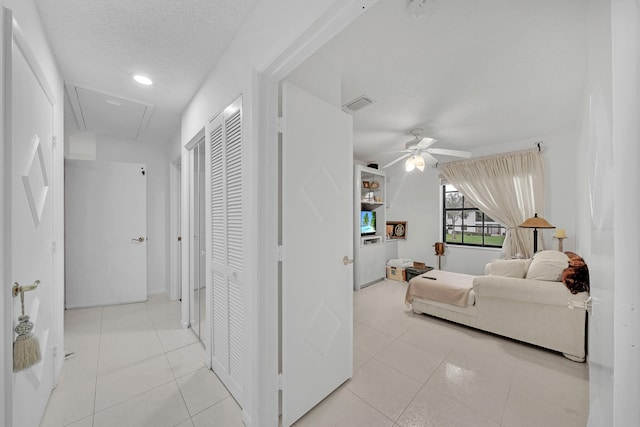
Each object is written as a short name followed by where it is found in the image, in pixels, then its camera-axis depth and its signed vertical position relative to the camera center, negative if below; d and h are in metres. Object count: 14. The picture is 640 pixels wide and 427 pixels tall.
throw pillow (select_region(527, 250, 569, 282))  2.27 -0.55
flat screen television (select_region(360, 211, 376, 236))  4.44 -0.20
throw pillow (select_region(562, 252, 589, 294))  2.03 -0.58
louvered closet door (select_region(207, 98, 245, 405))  1.63 -0.27
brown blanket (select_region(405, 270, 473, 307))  2.70 -0.92
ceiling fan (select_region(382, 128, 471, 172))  3.05 +0.85
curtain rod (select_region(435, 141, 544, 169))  3.62 +0.98
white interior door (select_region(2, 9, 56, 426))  1.08 +0.03
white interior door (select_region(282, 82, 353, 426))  1.43 -0.25
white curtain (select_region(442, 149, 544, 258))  3.65 +0.38
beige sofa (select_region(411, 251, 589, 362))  2.12 -0.95
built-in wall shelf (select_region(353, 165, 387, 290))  4.13 -0.27
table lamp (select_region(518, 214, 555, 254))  3.17 -0.15
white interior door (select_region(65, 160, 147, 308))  3.24 -0.27
